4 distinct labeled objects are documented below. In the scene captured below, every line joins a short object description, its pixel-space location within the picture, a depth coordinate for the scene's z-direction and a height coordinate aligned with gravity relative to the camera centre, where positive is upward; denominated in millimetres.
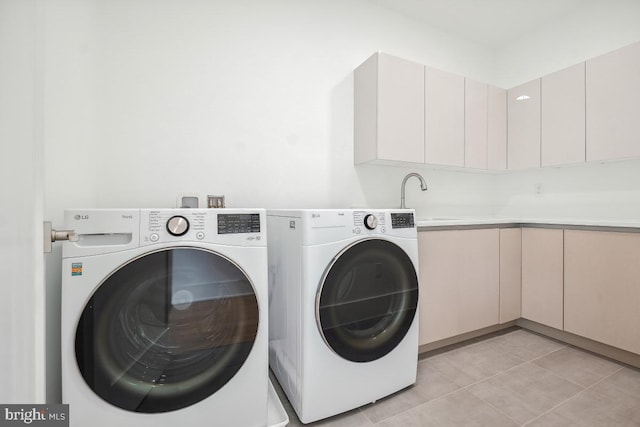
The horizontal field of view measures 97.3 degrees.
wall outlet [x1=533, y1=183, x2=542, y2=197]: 2557 +193
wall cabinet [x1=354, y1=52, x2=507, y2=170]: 1936 +715
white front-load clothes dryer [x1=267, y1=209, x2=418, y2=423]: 1193 -434
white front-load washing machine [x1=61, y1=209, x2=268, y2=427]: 927 -379
